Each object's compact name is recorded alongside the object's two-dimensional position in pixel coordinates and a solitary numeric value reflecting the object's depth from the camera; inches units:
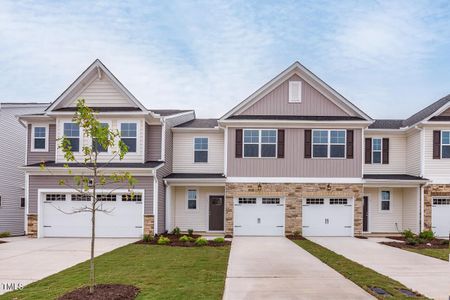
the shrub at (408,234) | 754.0
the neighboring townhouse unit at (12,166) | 937.5
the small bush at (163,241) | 658.8
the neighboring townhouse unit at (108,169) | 743.7
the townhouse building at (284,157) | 779.4
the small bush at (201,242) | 646.5
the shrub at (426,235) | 744.3
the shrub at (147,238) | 689.7
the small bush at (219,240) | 664.9
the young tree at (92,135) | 321.7
